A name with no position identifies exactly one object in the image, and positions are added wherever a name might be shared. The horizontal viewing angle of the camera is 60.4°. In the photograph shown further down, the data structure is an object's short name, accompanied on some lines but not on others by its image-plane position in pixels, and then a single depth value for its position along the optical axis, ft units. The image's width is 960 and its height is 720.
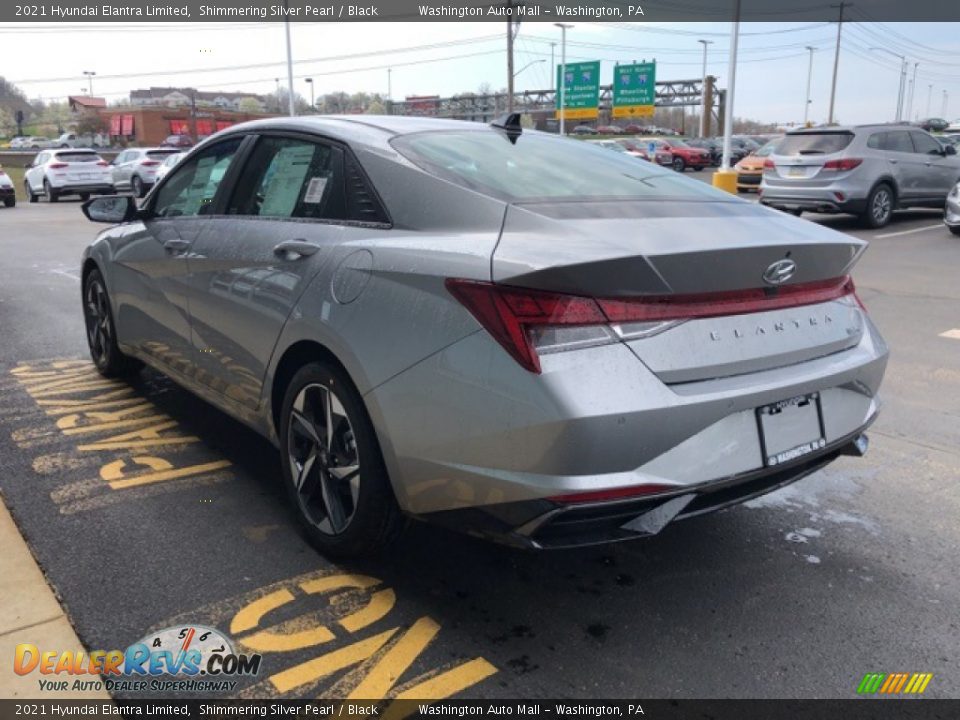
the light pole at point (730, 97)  60.85
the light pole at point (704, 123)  193.16
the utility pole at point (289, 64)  112.56
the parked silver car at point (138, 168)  86.02
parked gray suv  44.11
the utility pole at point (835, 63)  209.87
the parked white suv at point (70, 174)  83.82
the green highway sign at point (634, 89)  170.71
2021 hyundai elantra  7.48
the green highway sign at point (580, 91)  163.53
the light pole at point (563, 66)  161.58
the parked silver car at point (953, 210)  41.91
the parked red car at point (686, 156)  121.19
